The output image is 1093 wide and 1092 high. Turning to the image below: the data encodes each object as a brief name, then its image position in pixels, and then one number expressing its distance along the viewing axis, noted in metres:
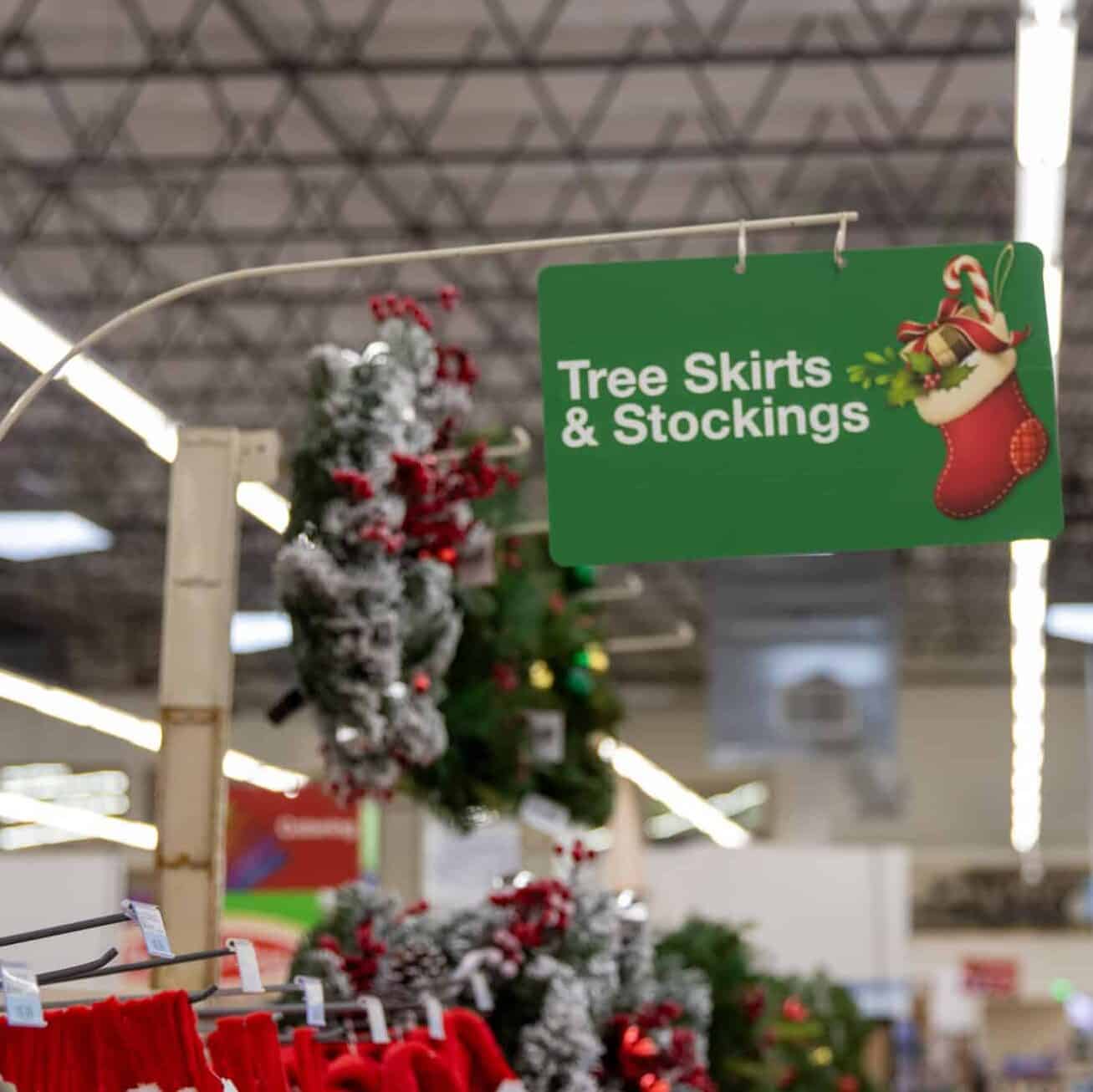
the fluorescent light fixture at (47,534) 20.66
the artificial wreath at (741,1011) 6.39
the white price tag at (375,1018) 3.72
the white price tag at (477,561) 4.72
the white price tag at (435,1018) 3.97
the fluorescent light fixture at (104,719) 8.12
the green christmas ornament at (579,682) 5.88
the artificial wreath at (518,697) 5.20
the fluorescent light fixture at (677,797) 16.53
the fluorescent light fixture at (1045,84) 8.68
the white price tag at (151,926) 2.72
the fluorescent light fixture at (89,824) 12.66
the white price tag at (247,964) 2.99
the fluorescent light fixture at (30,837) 28.27
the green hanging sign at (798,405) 3.25
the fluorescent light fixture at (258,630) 21.78
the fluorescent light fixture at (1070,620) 22.73
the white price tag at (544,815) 5.58
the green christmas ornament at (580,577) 6.09
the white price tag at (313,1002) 3.31
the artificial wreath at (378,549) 4.26
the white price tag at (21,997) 2.43
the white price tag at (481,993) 4.39
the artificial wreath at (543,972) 4.39
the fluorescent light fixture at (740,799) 31.50
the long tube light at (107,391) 5.30
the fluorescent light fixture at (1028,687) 17.23
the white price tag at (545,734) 5.50
